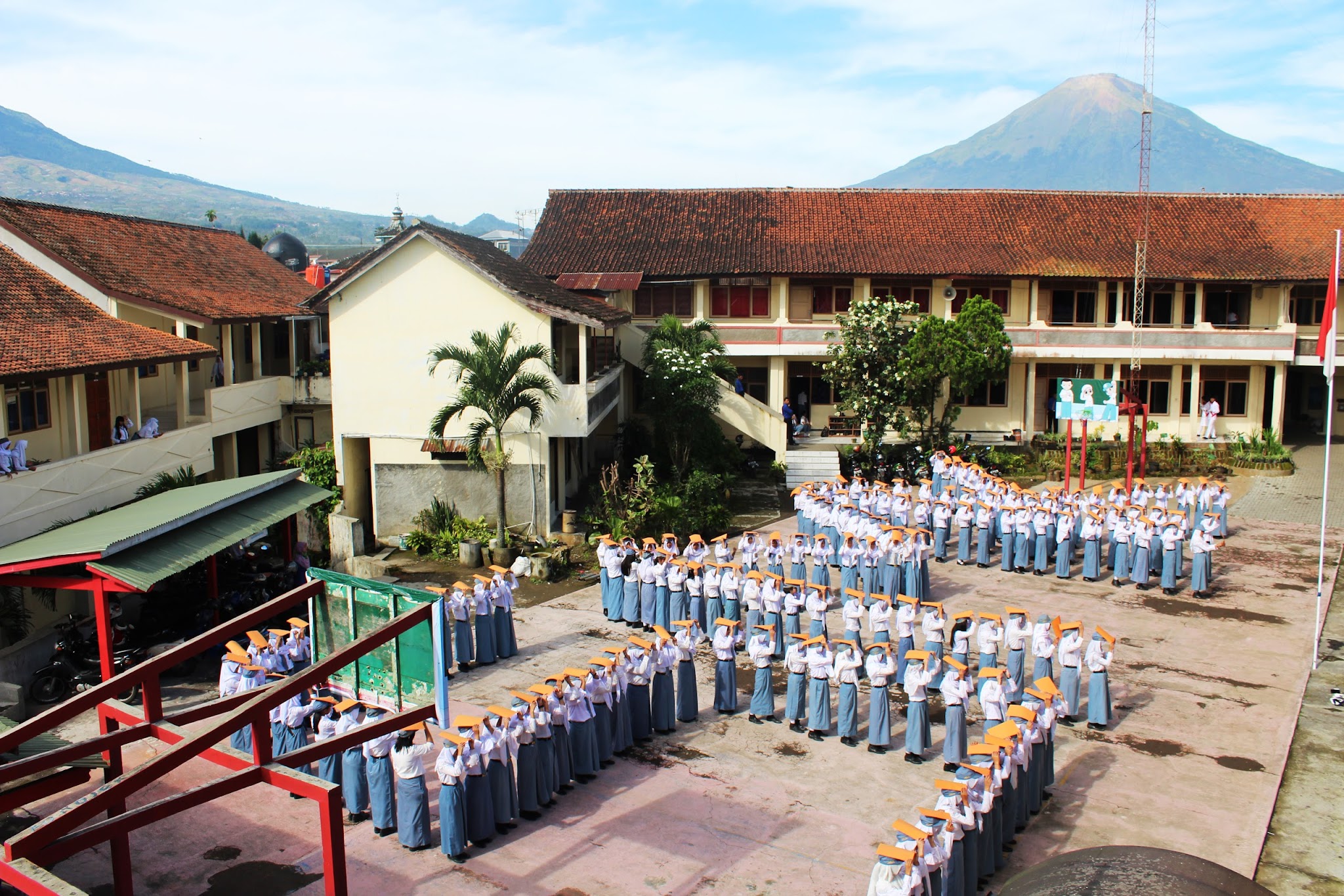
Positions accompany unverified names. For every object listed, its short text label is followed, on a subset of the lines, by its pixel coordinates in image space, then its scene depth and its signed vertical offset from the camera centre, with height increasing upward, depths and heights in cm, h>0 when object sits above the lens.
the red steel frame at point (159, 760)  635 -275
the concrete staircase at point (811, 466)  2528 -263
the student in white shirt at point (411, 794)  992 -413
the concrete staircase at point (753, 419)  2603 -156
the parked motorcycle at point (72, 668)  1299 -394
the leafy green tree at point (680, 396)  2345 -89
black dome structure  3884 +378
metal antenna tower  2336 +328
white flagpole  1406 -368
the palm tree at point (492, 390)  1880 -64
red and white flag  1555 +43
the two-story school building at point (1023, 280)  2781 +199
